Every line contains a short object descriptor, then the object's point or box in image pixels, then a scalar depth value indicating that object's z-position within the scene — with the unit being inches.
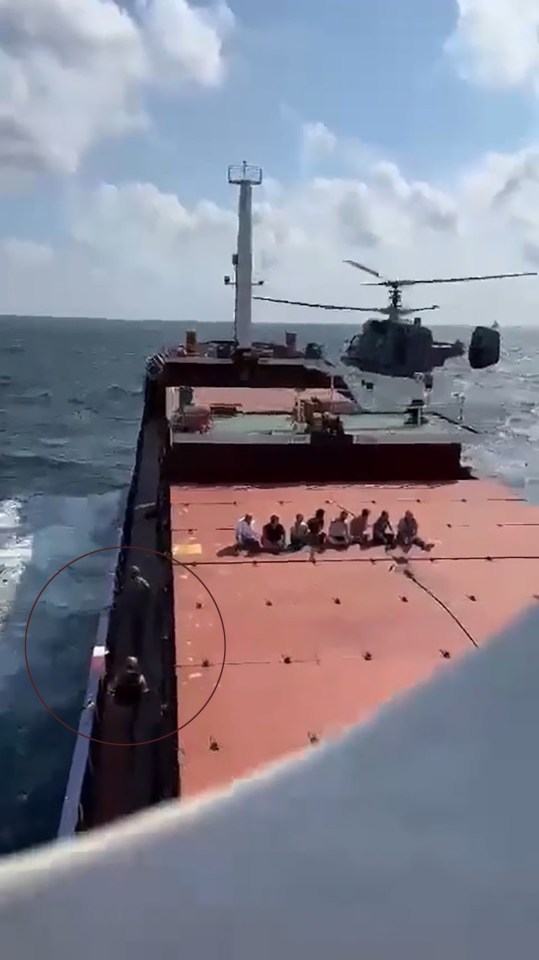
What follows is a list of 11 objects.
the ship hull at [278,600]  320.5
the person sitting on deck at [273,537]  525.0
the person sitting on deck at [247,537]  525.7
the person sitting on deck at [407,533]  538.9
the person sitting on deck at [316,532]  535.5
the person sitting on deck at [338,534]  535.5
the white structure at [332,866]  57.2
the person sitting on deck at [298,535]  531.8
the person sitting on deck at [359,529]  546.0
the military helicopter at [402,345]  1352.1
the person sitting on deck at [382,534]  546.9
